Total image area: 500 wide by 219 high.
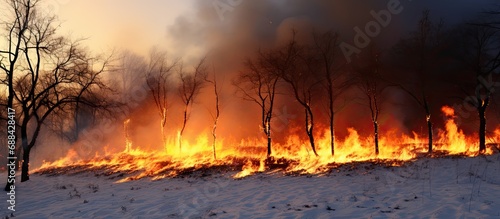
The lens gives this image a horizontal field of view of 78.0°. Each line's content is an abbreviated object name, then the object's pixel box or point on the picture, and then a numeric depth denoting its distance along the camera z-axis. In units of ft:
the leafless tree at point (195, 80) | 106.24
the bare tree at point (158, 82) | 107.89
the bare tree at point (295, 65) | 88.09
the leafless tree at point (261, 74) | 91.09
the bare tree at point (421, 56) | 80.43
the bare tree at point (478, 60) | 74.18
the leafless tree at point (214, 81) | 90.90
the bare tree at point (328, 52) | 83.46
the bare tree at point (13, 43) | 48.06
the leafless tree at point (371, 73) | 86.74
